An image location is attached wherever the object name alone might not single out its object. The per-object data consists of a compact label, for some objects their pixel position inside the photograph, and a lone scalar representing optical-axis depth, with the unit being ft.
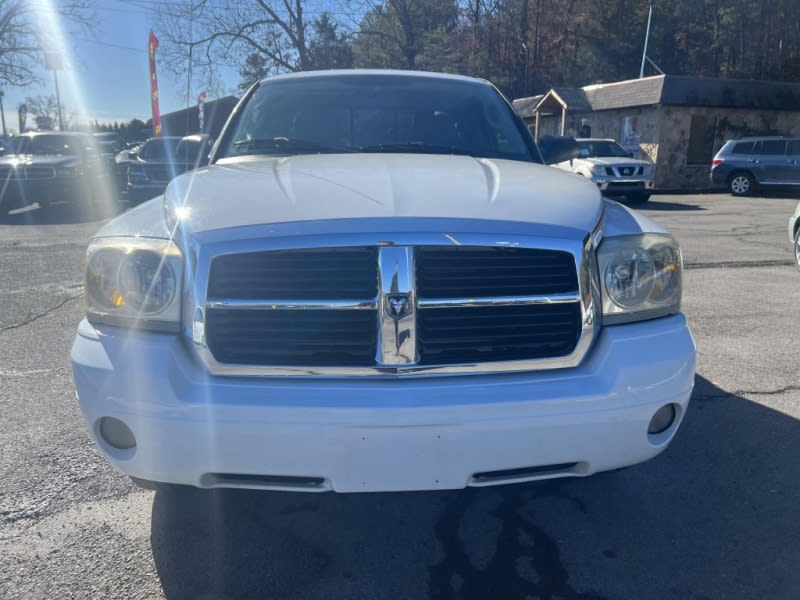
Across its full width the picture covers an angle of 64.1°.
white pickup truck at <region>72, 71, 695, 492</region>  6.30
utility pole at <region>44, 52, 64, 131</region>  157.21
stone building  69.77
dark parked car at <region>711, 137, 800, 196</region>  59.93
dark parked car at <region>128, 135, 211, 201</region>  41.11
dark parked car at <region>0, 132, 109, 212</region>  42.80
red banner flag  71.35
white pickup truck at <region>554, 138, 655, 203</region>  51.08
